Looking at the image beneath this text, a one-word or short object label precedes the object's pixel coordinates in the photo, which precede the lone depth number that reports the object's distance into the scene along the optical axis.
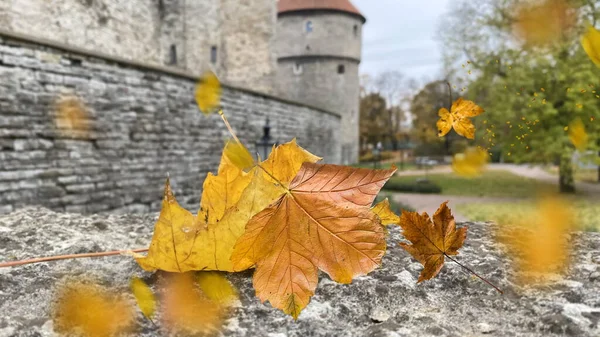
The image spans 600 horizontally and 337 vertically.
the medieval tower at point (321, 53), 22.70
